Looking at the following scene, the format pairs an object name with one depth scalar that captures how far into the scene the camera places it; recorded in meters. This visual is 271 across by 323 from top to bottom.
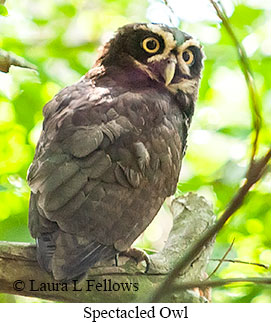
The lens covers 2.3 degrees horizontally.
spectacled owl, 9.02
